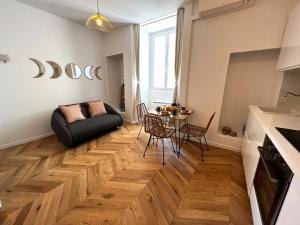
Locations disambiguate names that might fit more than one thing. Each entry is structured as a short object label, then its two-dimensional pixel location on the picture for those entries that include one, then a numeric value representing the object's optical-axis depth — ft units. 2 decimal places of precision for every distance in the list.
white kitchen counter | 2.80
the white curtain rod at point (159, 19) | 10.55
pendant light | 6.77
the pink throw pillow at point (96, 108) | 12.07
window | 13.50
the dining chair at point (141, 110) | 11.67
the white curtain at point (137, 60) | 12.41
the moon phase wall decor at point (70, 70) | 10.15
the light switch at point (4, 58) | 8.38
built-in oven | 3.05
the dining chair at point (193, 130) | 8.48
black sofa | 9.07
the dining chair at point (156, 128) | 7.80
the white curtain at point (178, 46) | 9.59
